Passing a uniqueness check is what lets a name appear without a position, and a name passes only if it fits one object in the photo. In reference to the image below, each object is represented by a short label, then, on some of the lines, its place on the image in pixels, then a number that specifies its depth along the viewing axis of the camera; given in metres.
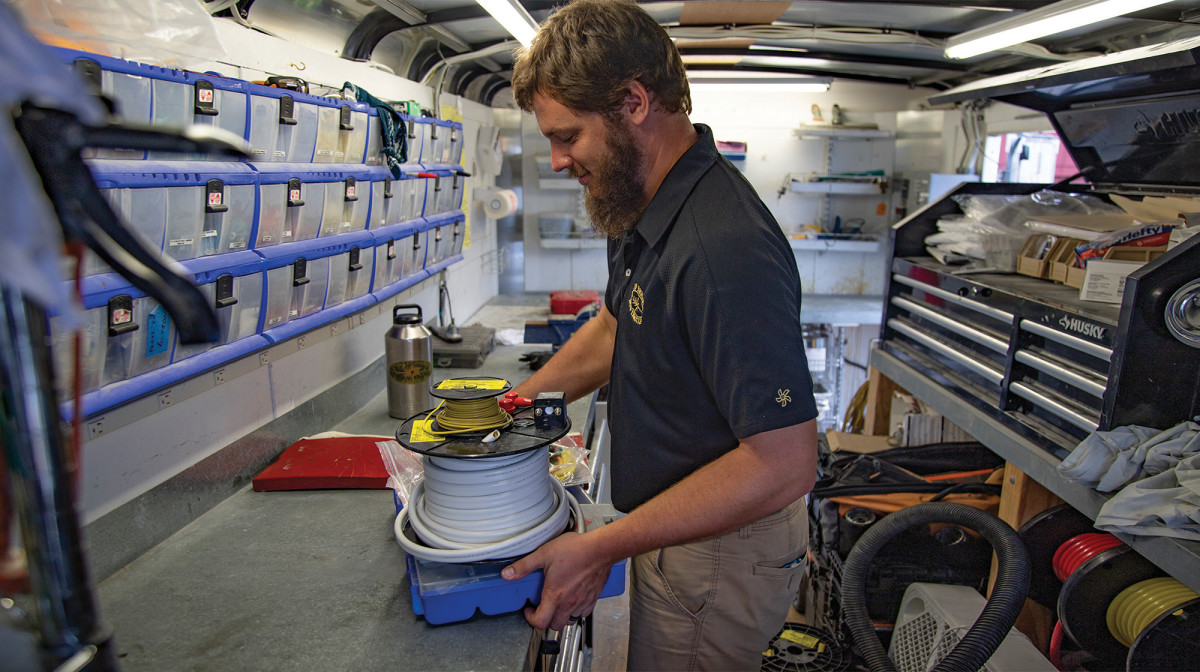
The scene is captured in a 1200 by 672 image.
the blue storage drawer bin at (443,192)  3.31
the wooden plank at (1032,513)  2.58
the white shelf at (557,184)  5.92
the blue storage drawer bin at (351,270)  2.41
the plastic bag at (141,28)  1.04
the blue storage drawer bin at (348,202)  2.32
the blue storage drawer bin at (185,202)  1.43
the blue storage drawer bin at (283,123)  1.85
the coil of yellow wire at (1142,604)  1.93
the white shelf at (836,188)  6.11
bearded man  1.24
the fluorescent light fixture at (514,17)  2.43
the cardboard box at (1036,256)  2.93
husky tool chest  2.02
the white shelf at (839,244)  6.22
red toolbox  4.55
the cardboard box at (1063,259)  2.77
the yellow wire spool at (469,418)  1.31
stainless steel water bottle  2.57
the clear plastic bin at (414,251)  3.05
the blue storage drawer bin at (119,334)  1.37
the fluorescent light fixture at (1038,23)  2.41
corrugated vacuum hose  1.86
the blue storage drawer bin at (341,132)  2.23
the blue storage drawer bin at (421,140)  3.03
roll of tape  4.79
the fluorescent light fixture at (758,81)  5.57
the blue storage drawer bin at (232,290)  1.69
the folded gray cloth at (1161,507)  1.78
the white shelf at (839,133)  6.10
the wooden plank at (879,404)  4.04
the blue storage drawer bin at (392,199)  2.66
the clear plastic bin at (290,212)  1.95
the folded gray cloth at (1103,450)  2.03
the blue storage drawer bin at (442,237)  3.44
